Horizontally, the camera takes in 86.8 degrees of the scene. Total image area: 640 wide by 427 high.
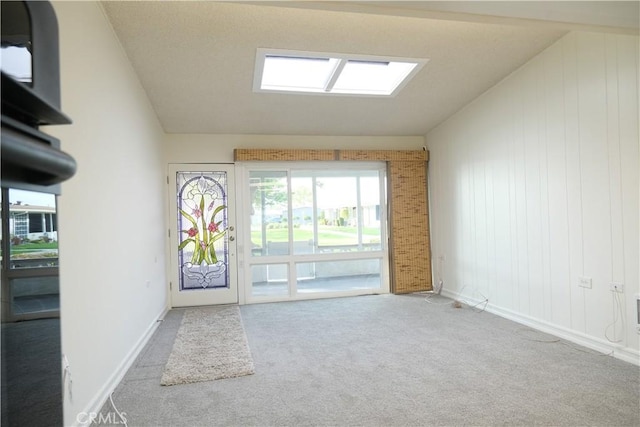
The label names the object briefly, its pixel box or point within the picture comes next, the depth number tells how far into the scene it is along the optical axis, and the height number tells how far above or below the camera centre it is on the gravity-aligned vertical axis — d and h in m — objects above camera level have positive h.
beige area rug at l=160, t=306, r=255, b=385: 2.58 -1.20
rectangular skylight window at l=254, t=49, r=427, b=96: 3.39 +1.57
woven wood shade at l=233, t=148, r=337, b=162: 4.77 +0.89
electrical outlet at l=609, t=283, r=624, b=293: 2.69 -0.64
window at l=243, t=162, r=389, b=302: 4.98 -0.23
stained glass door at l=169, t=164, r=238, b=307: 4.73 -0.24
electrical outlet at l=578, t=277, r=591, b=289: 2.95 -0.65
